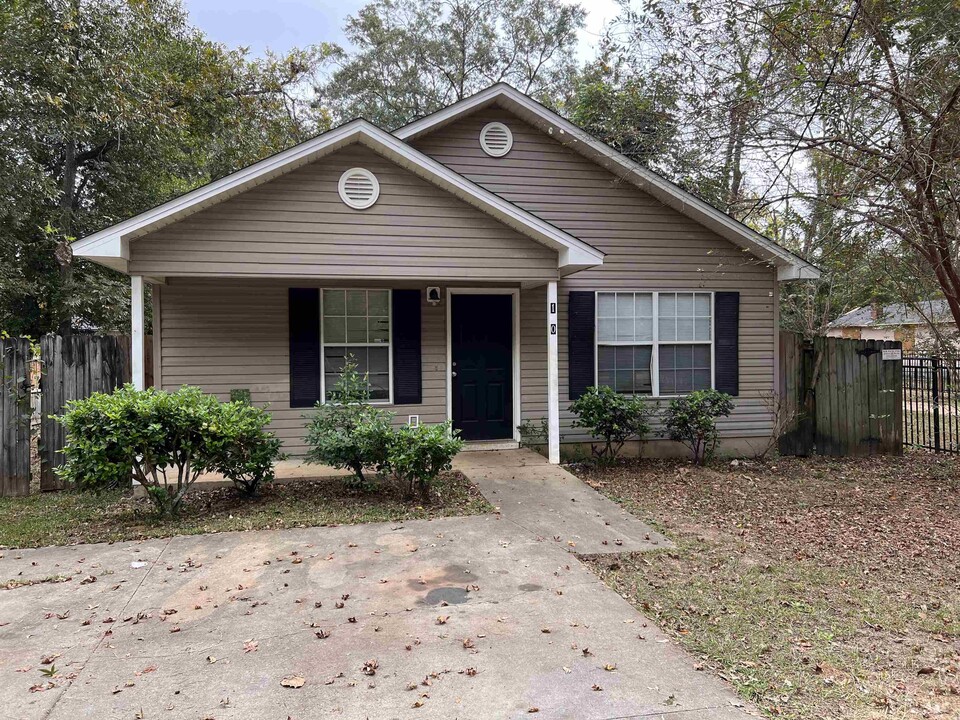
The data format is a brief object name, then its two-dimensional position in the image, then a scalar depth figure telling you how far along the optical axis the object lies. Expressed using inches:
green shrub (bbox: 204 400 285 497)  235.6
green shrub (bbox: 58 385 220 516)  220.4
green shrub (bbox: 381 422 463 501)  242.1
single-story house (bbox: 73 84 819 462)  269.6
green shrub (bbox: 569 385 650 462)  320.2
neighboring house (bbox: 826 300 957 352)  448.1
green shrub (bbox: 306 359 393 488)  249.4
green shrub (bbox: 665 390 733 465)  333.4
